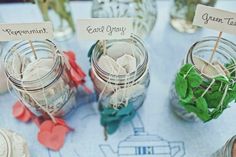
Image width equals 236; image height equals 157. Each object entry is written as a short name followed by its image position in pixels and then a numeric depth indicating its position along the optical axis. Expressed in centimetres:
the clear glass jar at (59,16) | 49
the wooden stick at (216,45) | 39
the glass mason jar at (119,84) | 38
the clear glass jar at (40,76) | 38
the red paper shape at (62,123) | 44
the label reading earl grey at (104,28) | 37
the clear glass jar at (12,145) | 37
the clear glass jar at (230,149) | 37
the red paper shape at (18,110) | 47
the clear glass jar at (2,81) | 46
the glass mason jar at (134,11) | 49
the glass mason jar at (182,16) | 53
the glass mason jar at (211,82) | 37
